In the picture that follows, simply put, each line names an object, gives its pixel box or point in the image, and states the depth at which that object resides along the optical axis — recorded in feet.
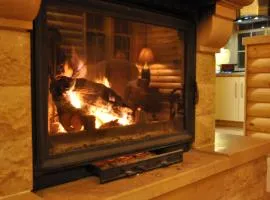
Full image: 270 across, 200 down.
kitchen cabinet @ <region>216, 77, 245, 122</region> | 16.62
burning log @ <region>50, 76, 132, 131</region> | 4.23
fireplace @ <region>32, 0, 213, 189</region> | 3.85
